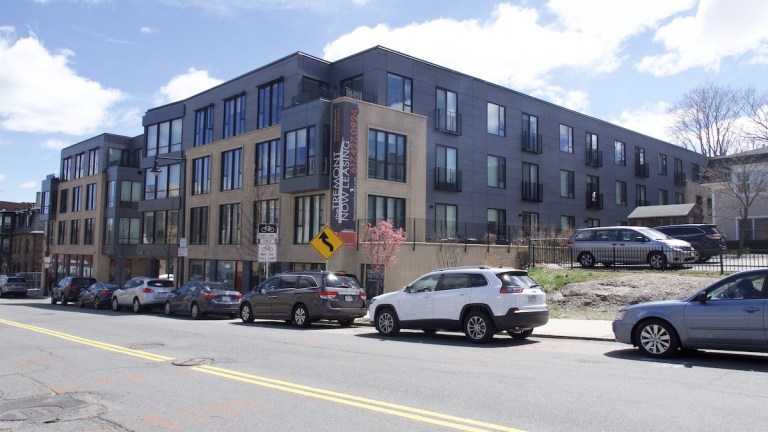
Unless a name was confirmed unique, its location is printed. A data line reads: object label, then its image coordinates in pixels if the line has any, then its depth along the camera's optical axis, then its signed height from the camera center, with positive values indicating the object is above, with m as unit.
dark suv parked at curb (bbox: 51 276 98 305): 32.44 -1.30
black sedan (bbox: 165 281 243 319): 20.92 -1.21
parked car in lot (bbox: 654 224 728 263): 24.15 +1.56
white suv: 12.57 -0.79
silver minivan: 21.27 +0.91
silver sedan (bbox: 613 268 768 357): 9.36 -0.80
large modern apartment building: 27.69 +6.00
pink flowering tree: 24.12 +0.85
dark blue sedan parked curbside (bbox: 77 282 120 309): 28.28 -1.50
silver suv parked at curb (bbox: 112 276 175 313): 25.36 -1.24
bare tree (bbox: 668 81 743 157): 57.22 +13.53
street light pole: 27.53 +1.14
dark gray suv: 16.72 -0.89
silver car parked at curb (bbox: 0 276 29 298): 47.34 -1.81
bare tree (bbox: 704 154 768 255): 34.28 +5.55
